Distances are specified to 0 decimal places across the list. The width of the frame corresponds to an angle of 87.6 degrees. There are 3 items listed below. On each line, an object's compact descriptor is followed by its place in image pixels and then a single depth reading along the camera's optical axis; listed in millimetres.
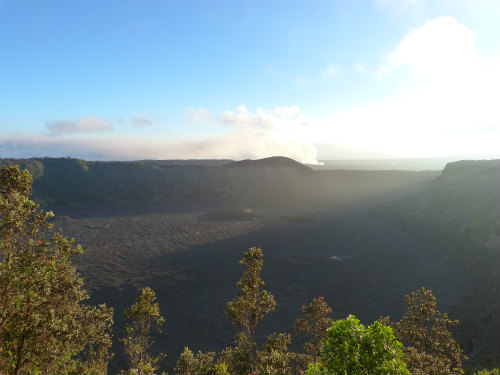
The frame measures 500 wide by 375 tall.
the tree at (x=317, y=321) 15328
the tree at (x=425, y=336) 11719
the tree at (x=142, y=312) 15820
